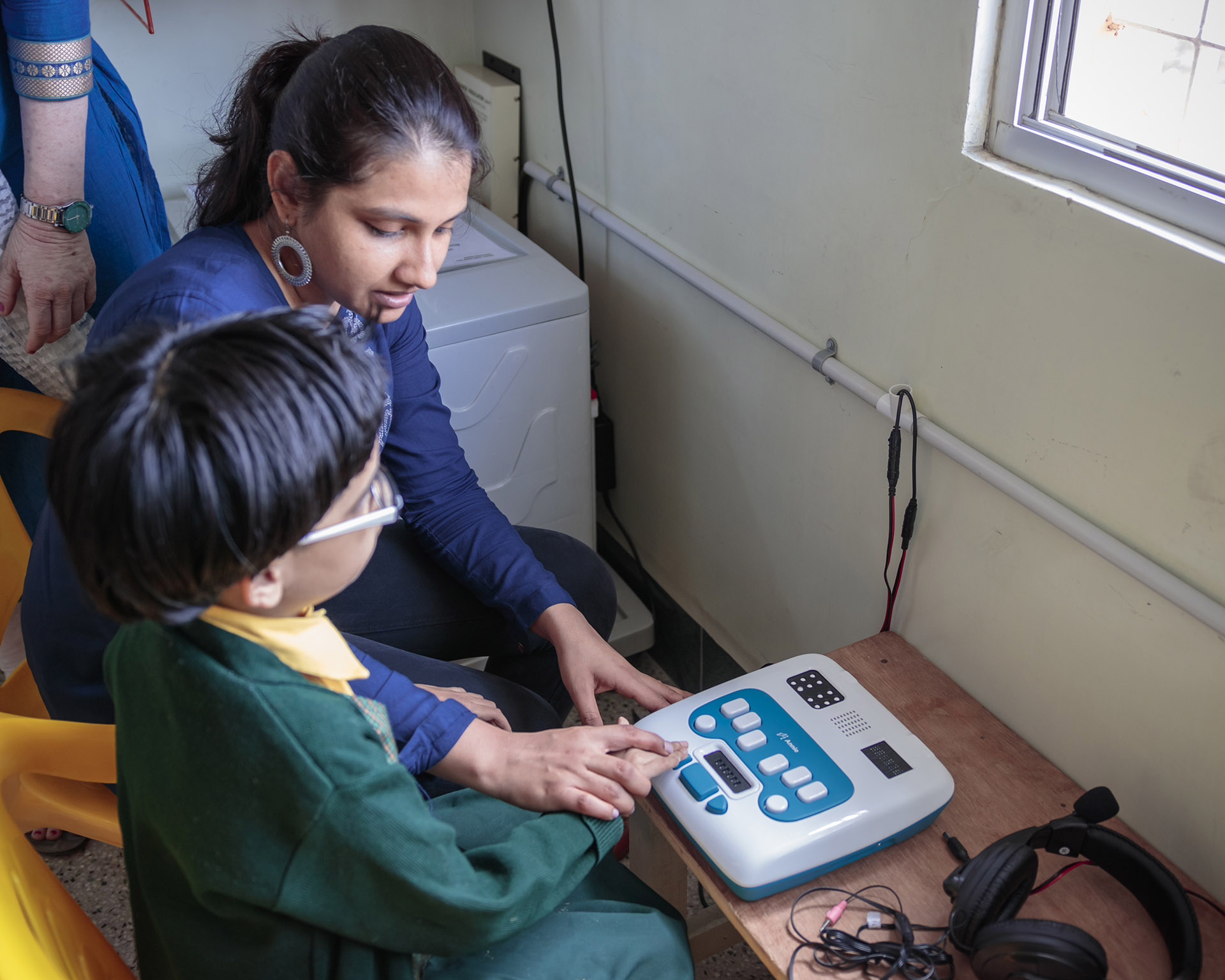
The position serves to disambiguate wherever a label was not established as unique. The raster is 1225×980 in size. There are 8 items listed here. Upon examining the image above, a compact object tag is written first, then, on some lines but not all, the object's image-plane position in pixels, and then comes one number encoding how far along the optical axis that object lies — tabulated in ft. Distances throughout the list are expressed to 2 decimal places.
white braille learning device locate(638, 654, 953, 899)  3.03
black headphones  2.51
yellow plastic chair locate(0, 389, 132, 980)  2.49
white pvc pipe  2.85
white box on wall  6.09
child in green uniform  1.98
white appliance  5.06
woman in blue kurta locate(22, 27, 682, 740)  3.13
